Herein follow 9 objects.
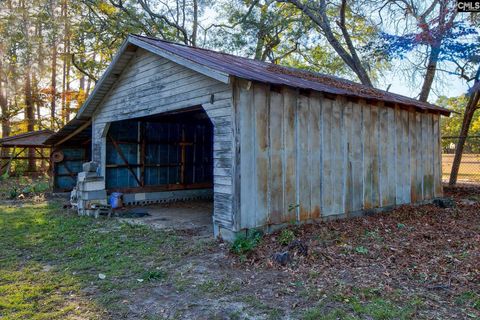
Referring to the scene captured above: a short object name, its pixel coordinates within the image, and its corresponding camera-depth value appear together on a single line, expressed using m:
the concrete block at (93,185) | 8.38
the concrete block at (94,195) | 8.43
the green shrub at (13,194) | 11.49
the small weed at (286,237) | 5.23
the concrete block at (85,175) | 8.41
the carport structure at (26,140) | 14.89
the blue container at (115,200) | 9.38
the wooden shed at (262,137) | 5.63
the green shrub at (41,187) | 13.18
